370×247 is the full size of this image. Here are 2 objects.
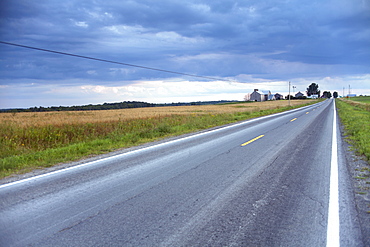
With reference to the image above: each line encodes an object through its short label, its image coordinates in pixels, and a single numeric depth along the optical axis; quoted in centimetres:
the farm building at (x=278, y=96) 17175
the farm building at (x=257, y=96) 14638
